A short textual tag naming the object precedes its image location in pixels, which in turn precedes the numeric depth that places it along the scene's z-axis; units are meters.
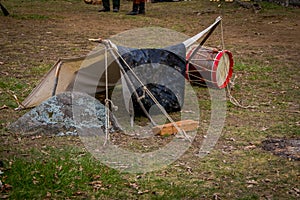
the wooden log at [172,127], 7.48
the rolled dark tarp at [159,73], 8.09
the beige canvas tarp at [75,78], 8.22
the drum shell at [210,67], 10.05
